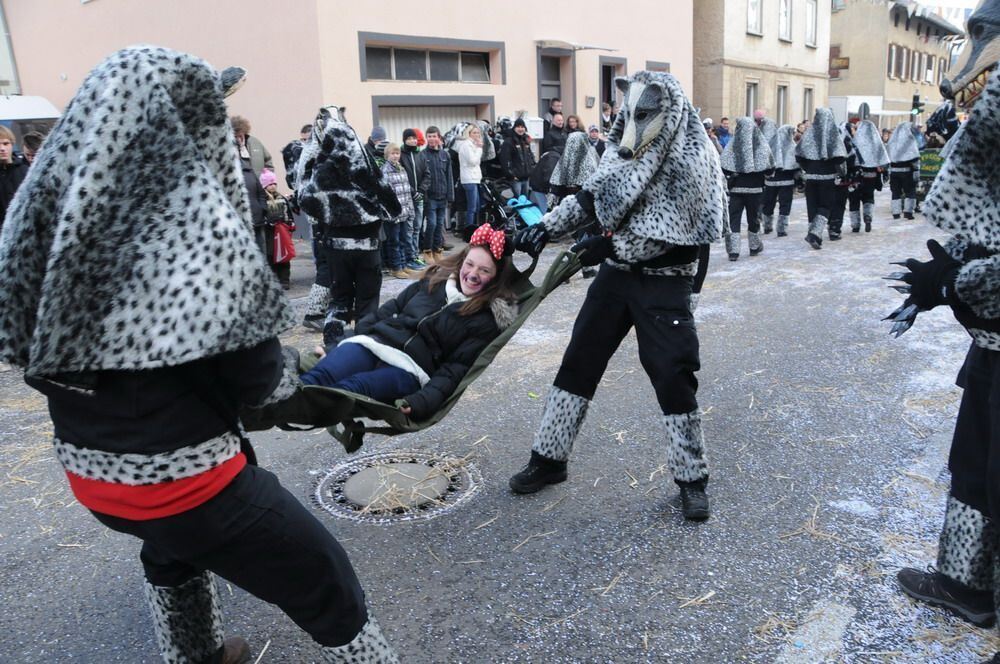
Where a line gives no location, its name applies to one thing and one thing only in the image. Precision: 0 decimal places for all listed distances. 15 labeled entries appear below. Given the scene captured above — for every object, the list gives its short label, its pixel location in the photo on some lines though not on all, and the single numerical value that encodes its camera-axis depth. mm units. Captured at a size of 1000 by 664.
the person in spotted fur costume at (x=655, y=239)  3434
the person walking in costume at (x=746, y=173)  10383
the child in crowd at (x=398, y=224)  9898
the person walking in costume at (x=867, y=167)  12359
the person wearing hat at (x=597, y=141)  12842
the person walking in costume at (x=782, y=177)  11766
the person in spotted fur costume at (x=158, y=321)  1626
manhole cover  3736
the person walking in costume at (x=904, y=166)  13734
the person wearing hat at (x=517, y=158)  13227
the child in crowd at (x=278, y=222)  8969
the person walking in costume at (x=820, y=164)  11055
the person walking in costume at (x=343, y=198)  6117
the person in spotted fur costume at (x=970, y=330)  2291
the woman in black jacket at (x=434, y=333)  3508
